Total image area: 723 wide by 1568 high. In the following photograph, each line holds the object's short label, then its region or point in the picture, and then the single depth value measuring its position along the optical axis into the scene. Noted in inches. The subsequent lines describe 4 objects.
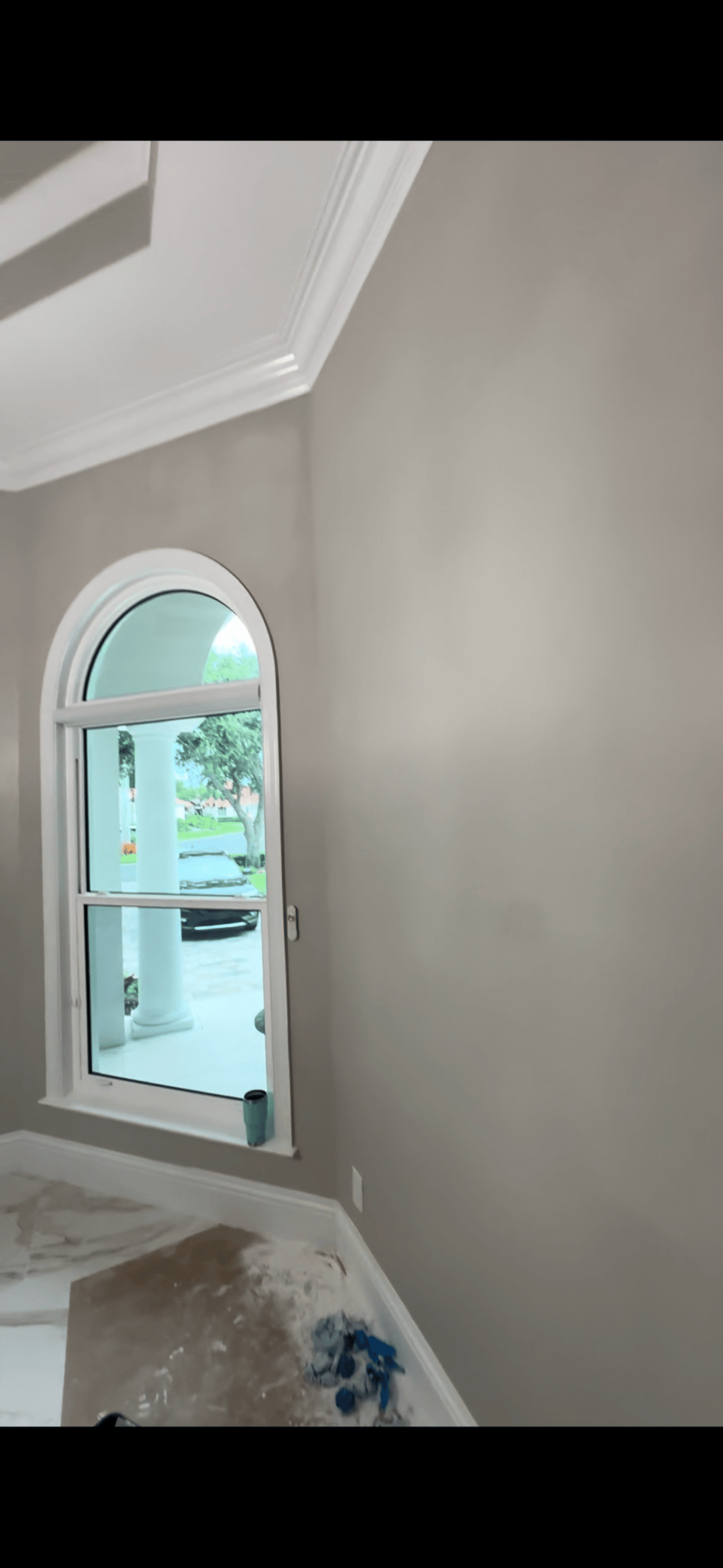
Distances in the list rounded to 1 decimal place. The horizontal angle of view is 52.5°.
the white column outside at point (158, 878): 100.2
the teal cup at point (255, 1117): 86.4
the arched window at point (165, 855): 91.2
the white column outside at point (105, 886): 105.8
